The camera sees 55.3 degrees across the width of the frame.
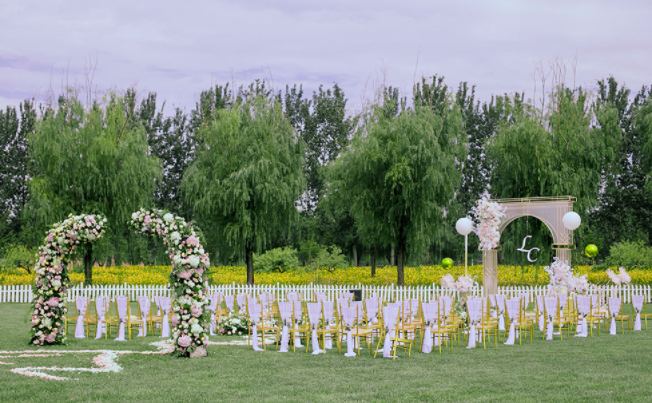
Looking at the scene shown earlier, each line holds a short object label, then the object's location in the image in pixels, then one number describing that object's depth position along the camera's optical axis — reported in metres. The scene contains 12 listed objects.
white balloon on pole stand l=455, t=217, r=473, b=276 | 16.10
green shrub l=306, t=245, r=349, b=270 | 29.05
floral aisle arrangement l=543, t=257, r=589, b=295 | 15.61
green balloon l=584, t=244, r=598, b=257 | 17.30
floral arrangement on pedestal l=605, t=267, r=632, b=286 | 16.69
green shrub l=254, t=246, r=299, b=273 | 30.45
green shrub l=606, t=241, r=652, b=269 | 27.16
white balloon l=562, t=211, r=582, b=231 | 16.23
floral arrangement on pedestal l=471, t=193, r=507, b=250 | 16.06
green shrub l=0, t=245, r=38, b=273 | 26.45
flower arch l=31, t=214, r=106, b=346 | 11.67
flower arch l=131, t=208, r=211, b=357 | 10.41
